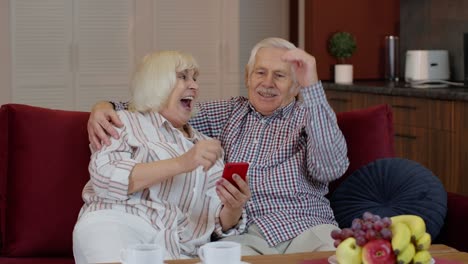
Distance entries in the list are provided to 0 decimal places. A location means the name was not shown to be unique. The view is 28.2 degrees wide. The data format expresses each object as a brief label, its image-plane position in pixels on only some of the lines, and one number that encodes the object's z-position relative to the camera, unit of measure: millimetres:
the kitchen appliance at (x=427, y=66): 5793
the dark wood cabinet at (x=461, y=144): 4922
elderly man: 3031
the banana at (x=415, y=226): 2164
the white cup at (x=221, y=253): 2150
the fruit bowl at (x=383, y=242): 2133
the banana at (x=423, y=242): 2174
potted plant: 6160
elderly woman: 2764
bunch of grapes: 2141
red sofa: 3104
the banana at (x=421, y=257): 2182
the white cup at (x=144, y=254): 2096
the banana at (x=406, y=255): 2141
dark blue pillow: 3104
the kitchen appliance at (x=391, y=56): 6242
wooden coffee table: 2412
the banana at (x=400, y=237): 2131
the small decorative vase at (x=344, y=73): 6119
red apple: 2125
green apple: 2166
